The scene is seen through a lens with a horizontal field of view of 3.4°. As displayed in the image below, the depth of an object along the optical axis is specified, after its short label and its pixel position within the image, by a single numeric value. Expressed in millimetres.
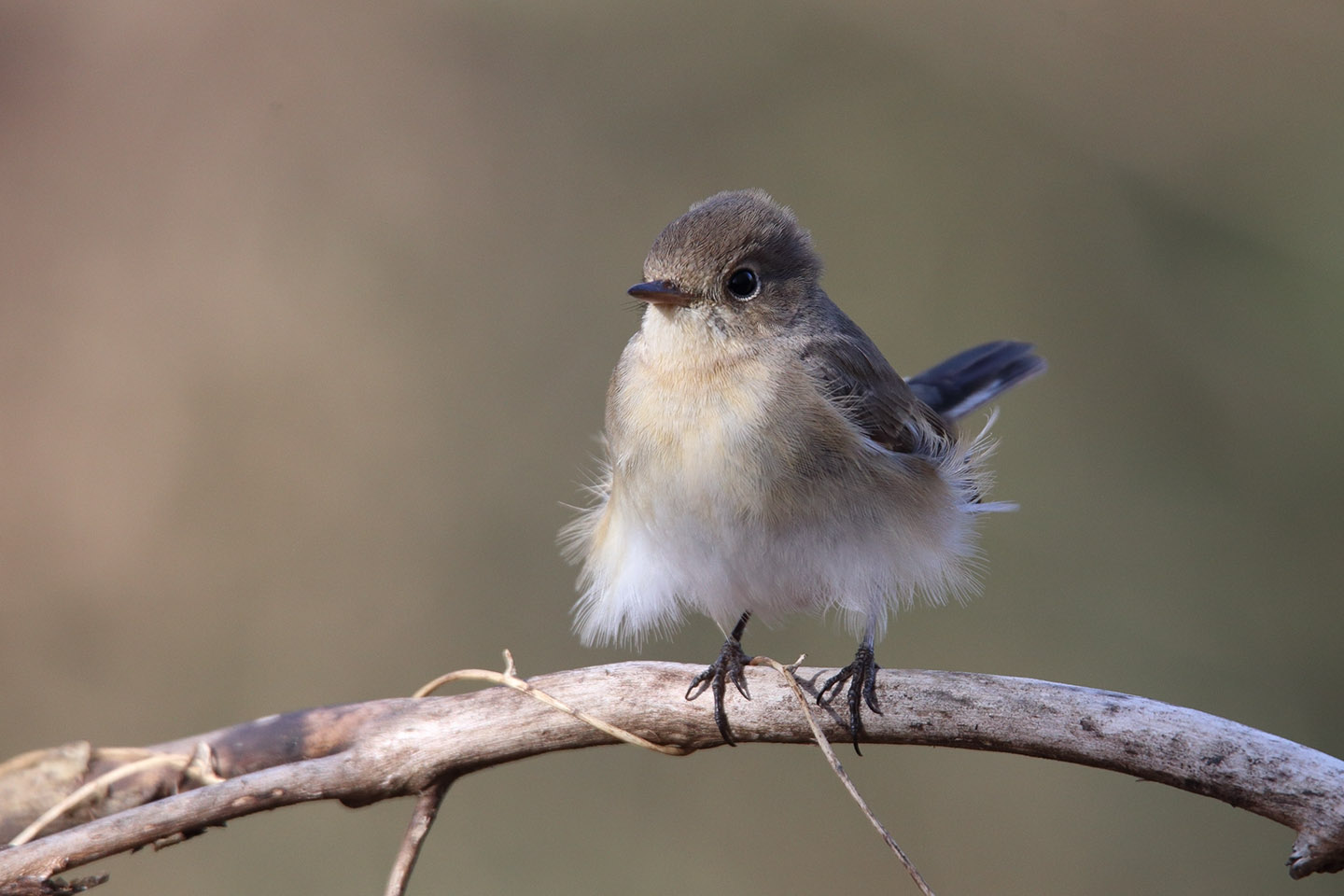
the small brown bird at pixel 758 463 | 3406
